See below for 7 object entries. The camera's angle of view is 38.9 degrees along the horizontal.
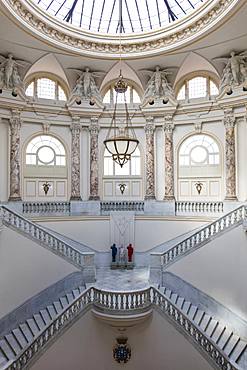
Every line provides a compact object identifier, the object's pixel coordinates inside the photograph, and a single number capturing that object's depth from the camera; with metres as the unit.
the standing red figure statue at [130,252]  17.25
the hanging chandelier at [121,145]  11.77
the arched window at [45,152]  18.08
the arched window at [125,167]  19.22
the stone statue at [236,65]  16.34
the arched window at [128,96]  19.43
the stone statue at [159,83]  18.36
